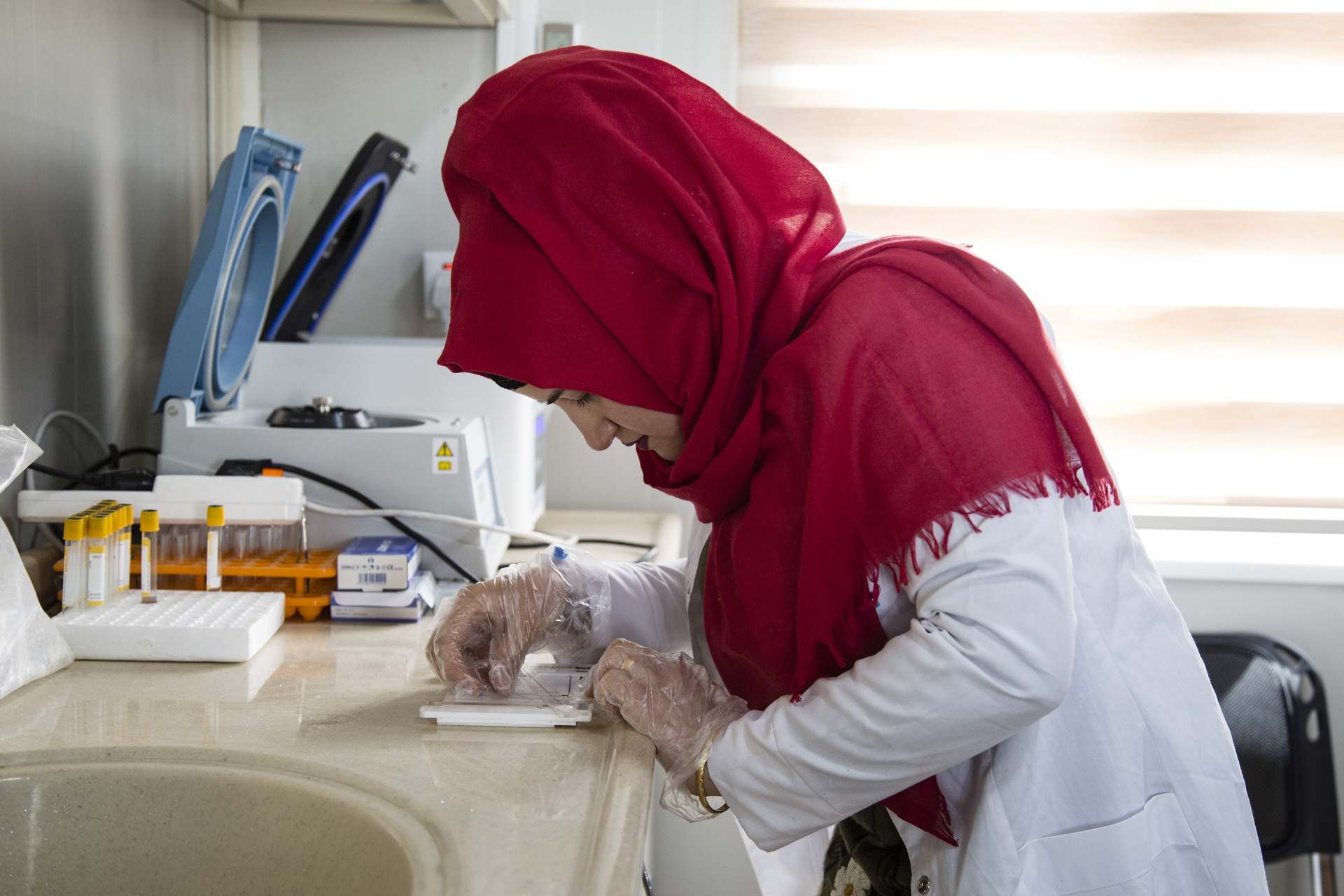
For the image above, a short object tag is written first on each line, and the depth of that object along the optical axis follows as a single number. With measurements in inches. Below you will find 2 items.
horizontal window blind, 69.1
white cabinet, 58.9
